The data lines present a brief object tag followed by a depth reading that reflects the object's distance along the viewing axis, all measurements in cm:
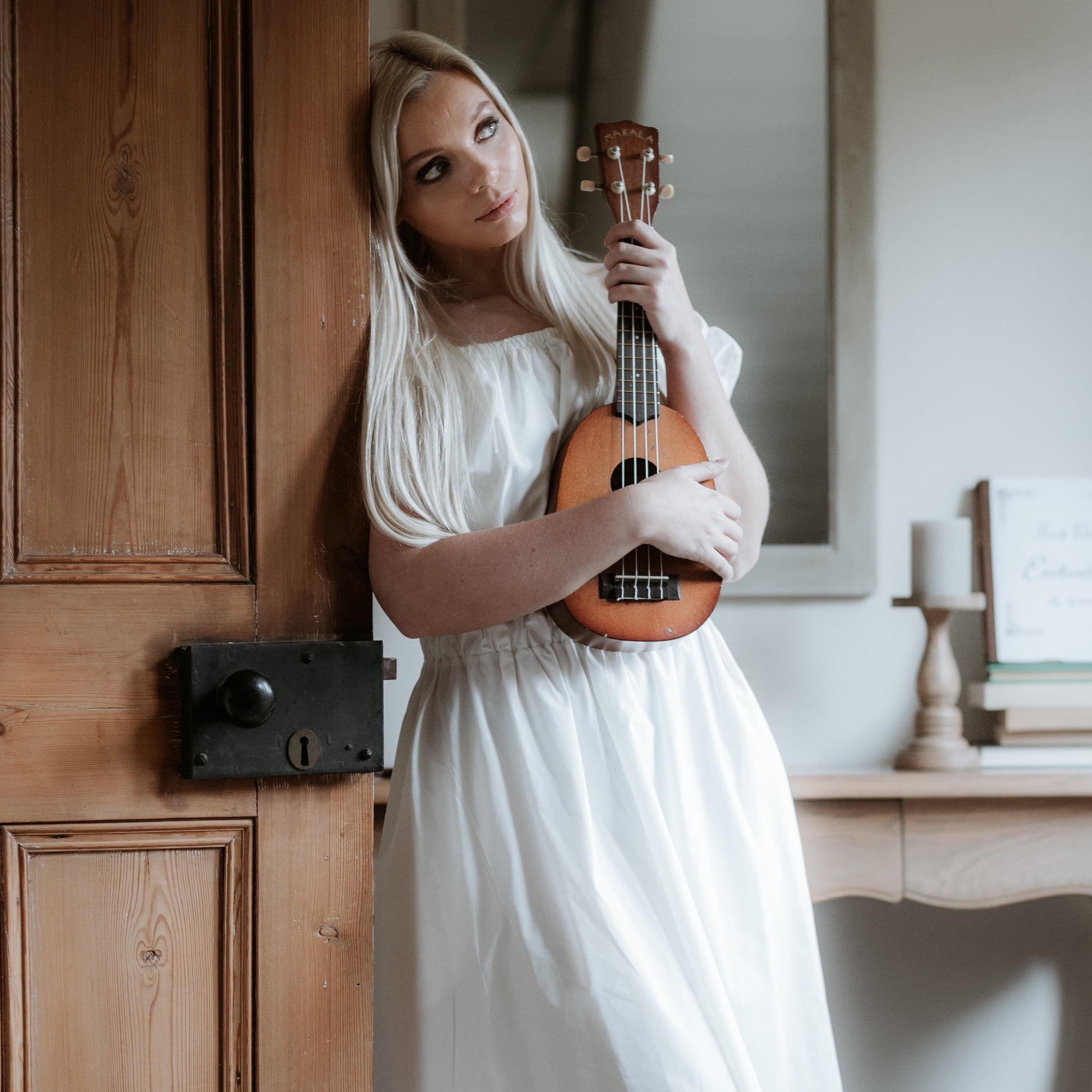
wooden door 247
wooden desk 310
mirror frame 333
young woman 254
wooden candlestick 320
